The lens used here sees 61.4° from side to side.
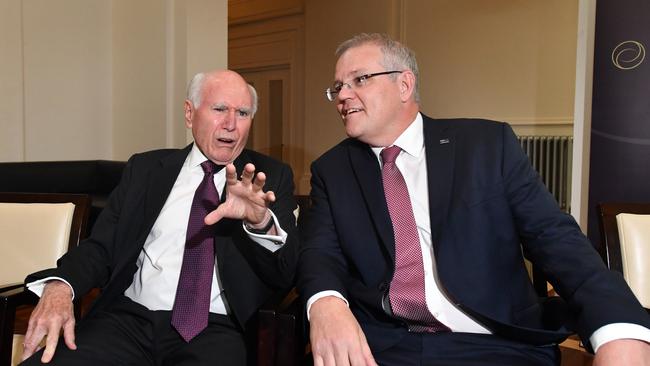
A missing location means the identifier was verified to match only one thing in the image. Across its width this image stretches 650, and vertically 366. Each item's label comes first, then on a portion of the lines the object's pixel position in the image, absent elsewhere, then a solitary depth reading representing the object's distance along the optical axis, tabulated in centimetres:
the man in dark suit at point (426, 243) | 142
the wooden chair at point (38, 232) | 196
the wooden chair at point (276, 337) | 140
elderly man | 155
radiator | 585
